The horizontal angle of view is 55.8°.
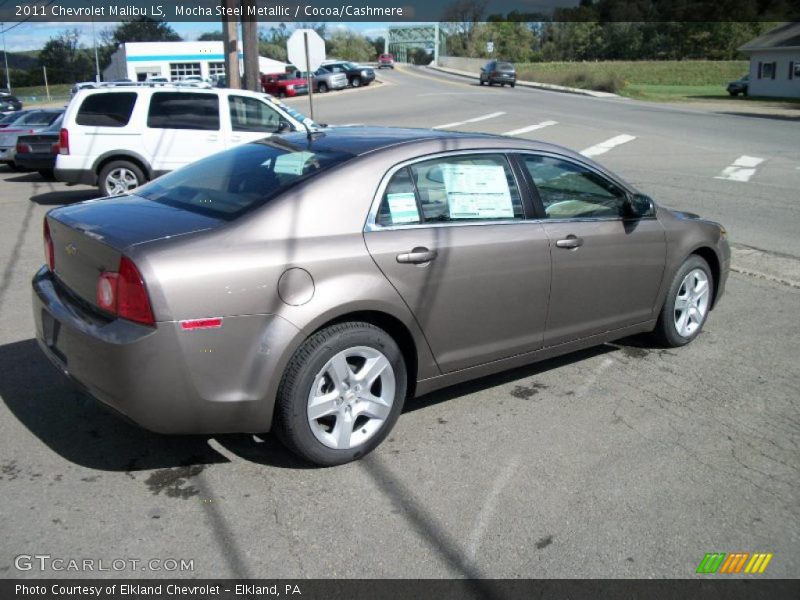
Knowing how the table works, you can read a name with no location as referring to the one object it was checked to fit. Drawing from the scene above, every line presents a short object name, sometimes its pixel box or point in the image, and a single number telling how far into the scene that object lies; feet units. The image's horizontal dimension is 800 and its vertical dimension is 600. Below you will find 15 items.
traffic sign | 44.29
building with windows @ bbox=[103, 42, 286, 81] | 190.08
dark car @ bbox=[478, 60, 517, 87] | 173.78
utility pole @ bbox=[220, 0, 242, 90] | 61.11
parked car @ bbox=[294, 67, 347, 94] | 157.69
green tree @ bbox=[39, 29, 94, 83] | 352.08
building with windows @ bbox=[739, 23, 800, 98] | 184.83
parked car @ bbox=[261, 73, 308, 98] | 151.12
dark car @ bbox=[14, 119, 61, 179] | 53.72
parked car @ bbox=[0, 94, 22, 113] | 119.83
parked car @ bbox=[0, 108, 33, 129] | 63.62
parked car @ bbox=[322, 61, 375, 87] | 164.14
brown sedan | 11.14
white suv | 38.70
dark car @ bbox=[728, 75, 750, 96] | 186.50
